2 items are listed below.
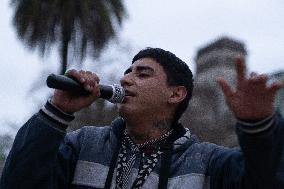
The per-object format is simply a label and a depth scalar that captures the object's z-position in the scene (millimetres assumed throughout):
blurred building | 18594
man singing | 2408
